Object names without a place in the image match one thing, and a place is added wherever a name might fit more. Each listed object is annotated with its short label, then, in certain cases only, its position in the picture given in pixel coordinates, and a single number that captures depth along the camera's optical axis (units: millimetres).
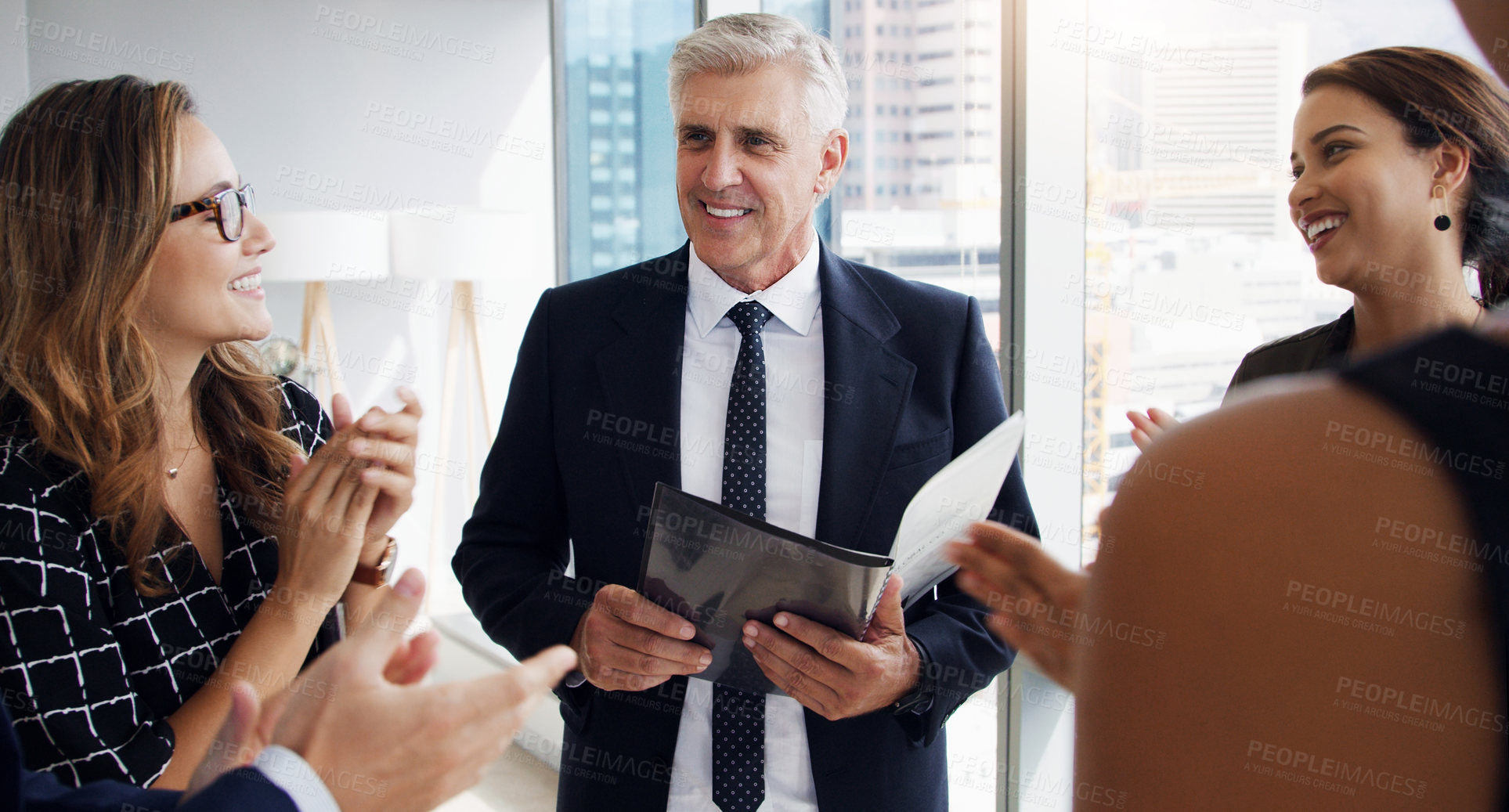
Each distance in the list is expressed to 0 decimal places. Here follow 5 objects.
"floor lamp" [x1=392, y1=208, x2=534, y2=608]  4461
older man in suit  1547
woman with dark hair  1573
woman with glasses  1242
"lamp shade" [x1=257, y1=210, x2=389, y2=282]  4223
